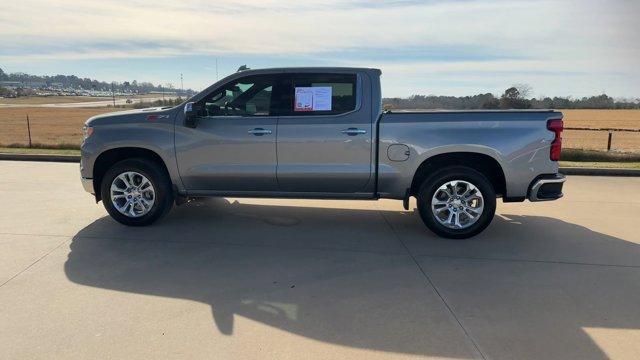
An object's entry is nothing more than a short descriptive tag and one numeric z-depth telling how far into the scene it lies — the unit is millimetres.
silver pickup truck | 5262
